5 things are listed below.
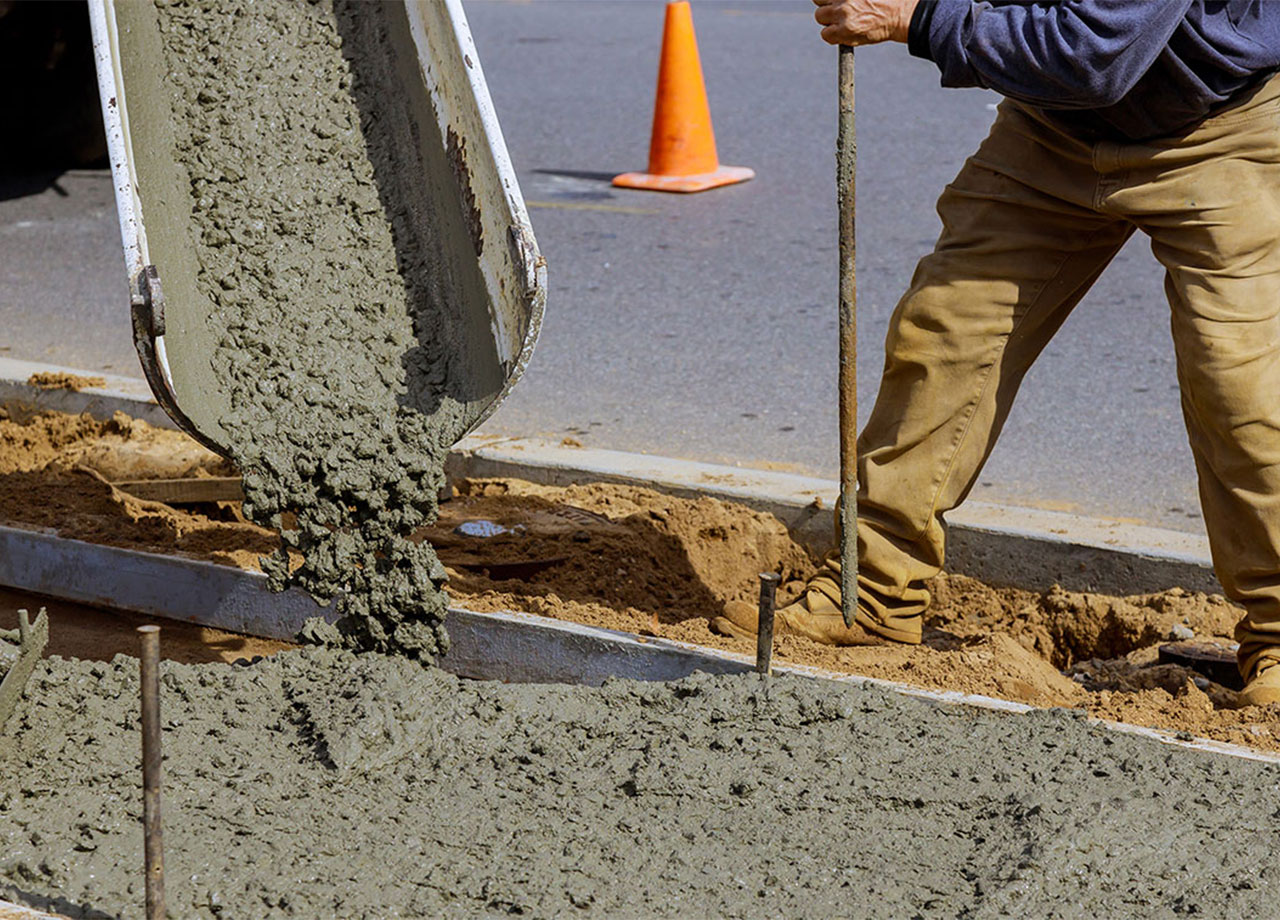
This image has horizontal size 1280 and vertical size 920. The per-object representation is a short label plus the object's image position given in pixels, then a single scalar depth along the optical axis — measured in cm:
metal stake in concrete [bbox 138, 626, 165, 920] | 454
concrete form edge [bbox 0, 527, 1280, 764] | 683
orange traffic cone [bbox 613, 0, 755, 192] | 1889
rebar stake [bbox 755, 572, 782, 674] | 643
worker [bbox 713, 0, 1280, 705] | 654
